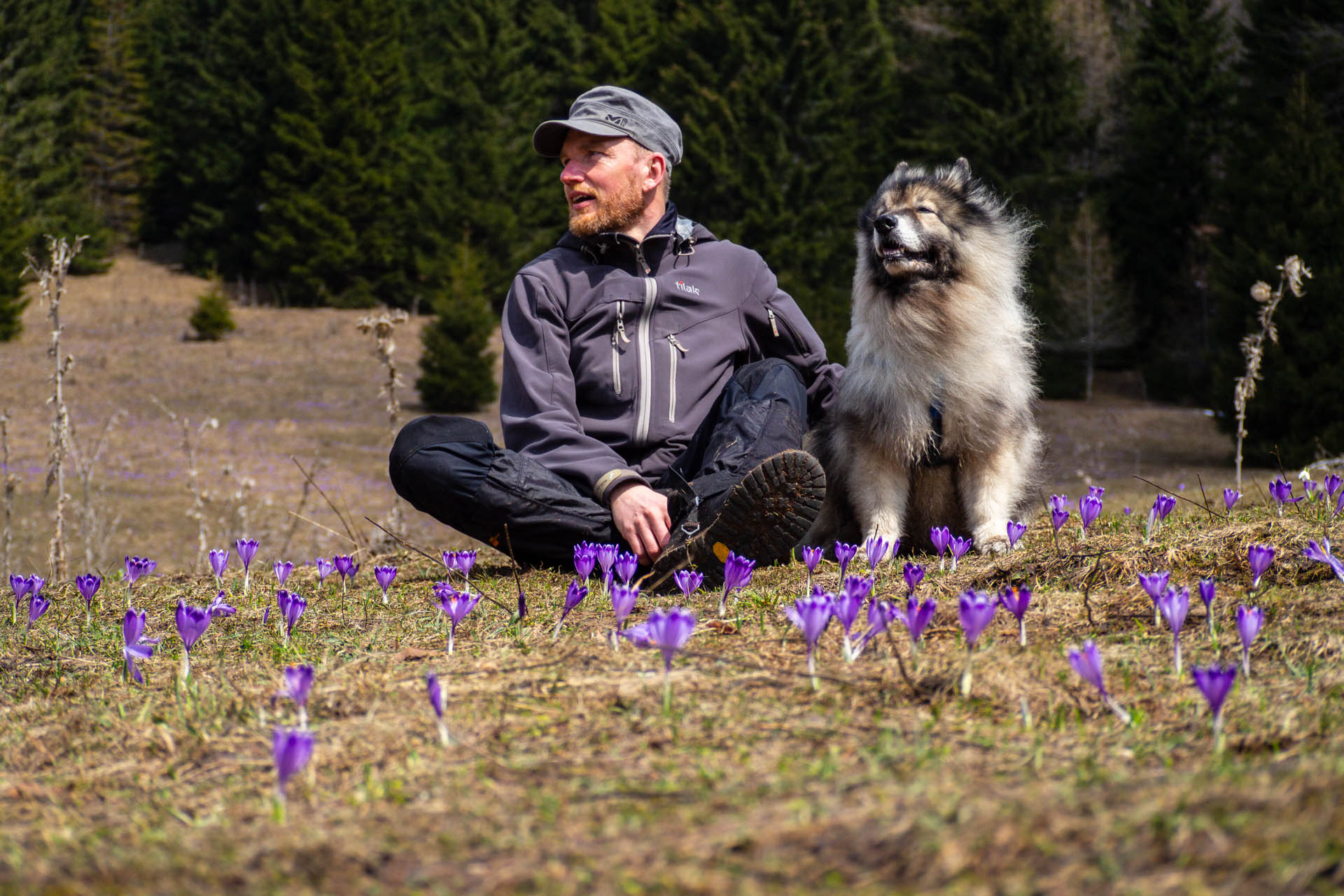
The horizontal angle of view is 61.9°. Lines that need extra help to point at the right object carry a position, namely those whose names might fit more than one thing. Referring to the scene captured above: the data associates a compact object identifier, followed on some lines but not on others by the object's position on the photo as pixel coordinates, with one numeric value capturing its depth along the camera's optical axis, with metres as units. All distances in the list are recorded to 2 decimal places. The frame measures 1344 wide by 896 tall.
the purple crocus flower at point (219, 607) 2.86
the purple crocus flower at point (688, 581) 3.02
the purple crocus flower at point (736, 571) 2.87
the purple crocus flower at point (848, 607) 2.26
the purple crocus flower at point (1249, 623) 2.06
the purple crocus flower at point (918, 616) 2.20
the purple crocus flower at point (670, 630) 2.03
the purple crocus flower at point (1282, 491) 3.67
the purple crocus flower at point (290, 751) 1.66
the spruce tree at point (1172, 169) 29.53
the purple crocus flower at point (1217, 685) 1.73
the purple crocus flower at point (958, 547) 3.72
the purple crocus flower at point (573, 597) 2.69
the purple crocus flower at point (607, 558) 3.21
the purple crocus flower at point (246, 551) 3.59
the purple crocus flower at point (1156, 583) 2.37
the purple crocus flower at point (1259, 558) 2.63
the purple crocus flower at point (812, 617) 2.15
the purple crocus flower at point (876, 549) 3.25
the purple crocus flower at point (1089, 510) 3.54
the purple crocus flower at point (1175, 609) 2.18
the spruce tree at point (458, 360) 22.78
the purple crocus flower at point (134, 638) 2.46
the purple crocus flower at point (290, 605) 2.85
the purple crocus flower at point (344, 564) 3.51
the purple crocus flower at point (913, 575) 2.76
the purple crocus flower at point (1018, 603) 2.34
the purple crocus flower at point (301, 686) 1.98
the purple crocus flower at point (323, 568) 3.65
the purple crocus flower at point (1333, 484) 3.49
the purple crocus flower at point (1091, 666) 1.93
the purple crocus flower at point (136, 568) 3.40
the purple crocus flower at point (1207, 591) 2.33
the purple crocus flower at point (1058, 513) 3.44
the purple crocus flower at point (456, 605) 2.60
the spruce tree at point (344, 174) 37.34
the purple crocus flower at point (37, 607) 3.01
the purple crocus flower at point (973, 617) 2.07
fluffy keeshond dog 4.50
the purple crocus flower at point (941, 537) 3.52
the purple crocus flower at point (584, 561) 3.11
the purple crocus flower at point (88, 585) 3.12
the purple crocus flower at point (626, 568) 3.22
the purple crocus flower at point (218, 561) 3.79
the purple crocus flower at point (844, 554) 3.21
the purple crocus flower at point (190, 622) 2.45
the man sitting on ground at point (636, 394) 3.97
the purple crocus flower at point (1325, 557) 2.60
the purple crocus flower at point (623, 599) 2.47
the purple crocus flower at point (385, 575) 3.21
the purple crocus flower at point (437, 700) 1.92
